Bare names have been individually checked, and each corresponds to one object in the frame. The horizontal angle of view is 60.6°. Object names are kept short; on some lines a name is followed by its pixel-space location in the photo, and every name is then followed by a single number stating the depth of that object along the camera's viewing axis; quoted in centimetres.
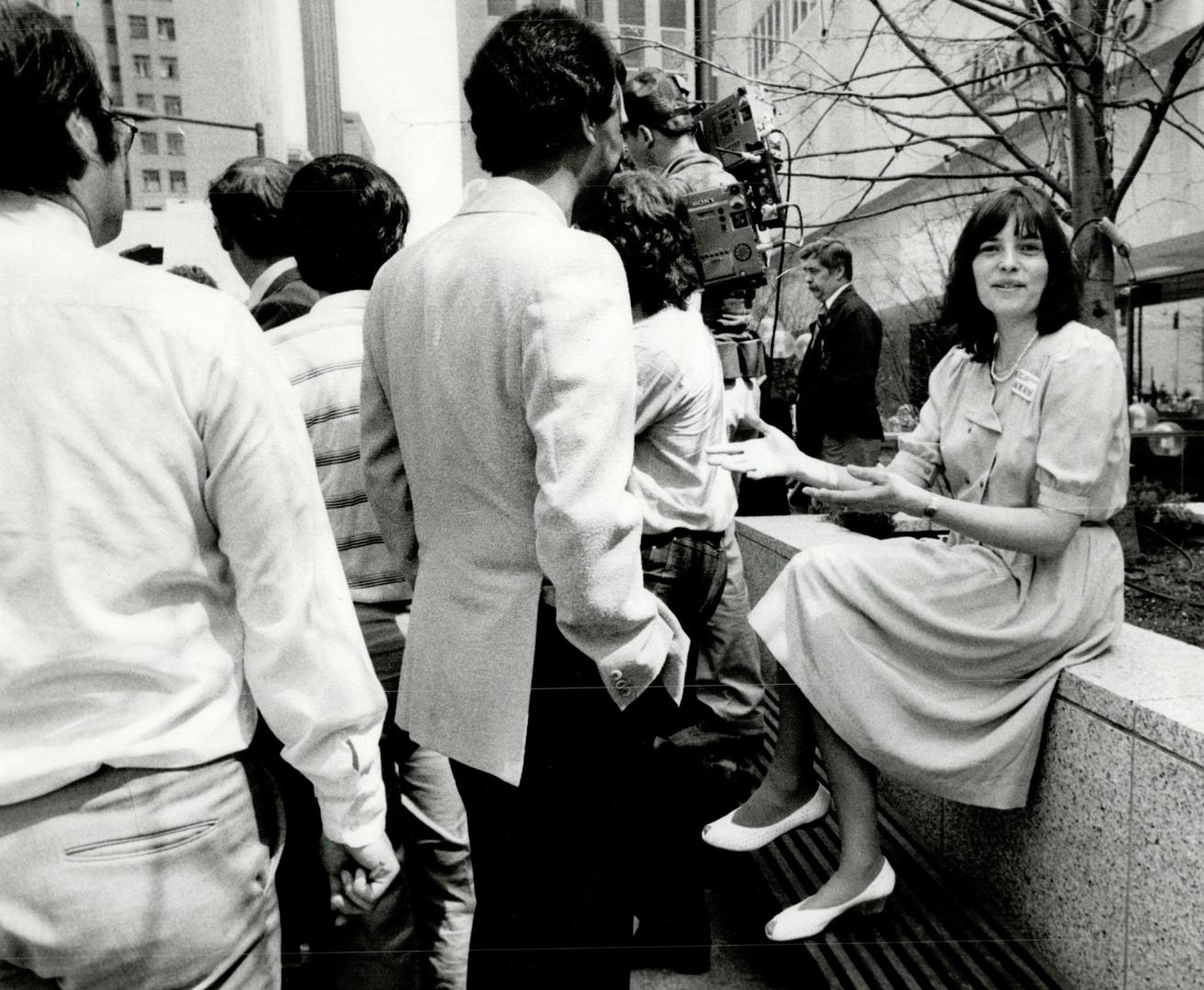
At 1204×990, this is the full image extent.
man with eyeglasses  105
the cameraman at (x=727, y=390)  308
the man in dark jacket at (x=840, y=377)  489
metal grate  207
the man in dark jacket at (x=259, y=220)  263
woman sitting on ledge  221
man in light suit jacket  147
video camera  308
